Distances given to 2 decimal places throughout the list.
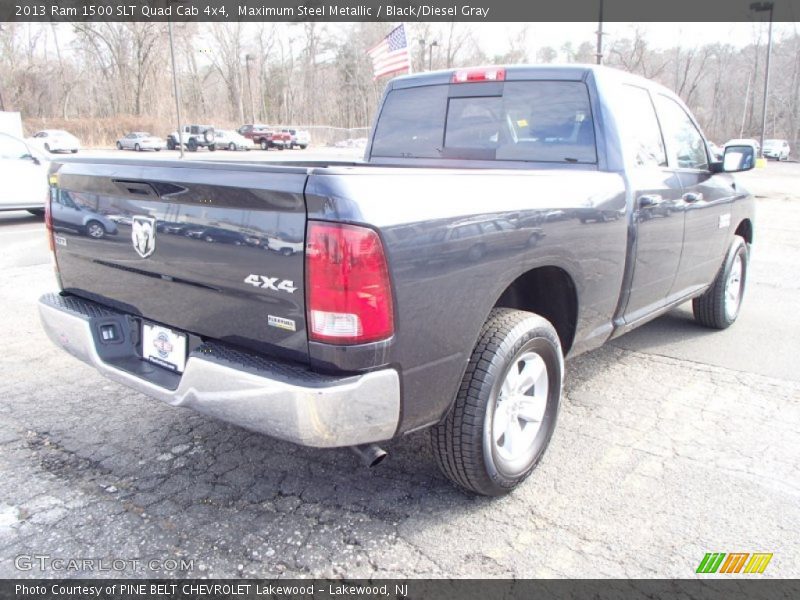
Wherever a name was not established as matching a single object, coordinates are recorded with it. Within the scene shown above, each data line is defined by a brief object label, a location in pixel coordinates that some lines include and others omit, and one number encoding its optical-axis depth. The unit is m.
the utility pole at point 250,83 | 67.16
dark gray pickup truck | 2.00
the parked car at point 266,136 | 46.88
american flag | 11.80
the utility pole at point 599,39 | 19.19
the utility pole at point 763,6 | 25.97
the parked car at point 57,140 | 37.59
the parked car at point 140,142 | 44.00
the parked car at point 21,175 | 10.74
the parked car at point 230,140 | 45.44
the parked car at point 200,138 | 44.25
